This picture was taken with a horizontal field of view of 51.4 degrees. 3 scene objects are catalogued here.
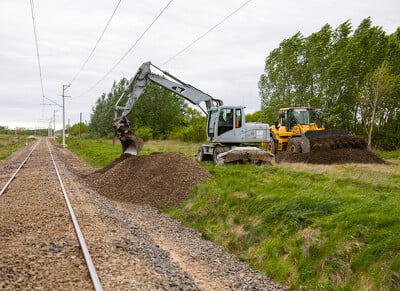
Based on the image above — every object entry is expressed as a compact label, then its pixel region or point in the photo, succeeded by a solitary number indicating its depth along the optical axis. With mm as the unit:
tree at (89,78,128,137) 75850
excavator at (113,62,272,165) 20688
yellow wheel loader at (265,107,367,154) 20906
